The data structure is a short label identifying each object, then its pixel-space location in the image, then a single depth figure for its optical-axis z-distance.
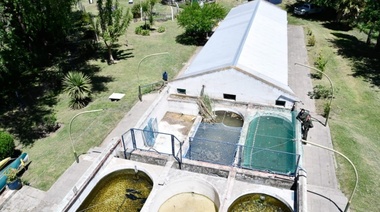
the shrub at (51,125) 23.55
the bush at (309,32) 39.56
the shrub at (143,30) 42.54
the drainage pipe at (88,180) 14.76
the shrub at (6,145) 19.92
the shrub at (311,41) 37.06
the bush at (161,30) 43.56
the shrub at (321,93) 26.19
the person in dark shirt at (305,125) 19.47
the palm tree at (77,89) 25.50
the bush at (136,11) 47.66
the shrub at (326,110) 22.97
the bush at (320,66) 29.61
